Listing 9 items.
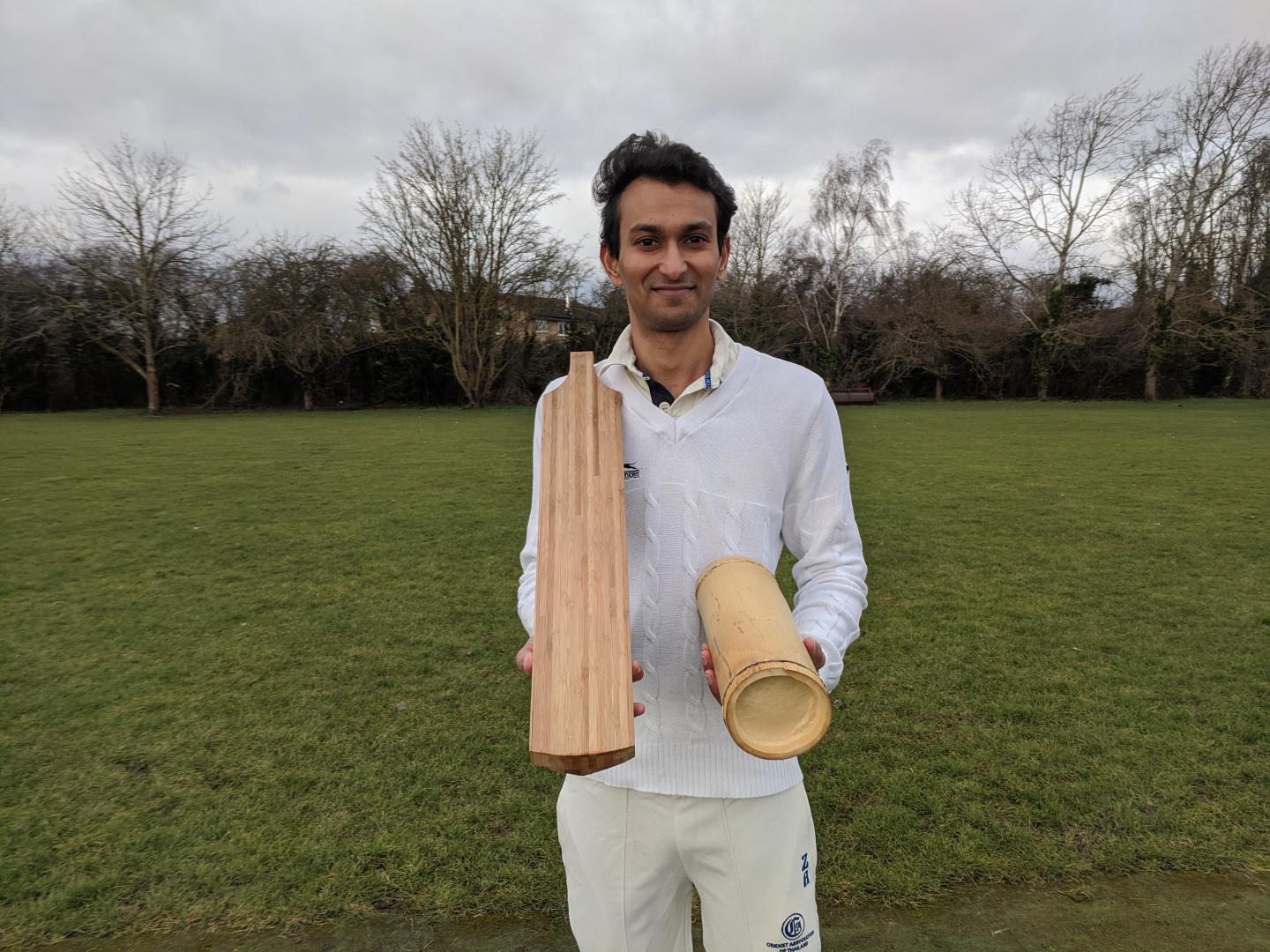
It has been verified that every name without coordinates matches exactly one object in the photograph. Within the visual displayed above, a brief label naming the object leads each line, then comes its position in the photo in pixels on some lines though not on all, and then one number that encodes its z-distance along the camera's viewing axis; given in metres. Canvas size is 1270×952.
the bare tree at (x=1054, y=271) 34.75
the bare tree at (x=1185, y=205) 32.66
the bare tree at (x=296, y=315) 31.22
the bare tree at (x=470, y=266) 31.11
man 1.52
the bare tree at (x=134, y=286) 29.52
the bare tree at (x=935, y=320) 35.56
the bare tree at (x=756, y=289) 35.78
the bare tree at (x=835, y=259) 35.47
